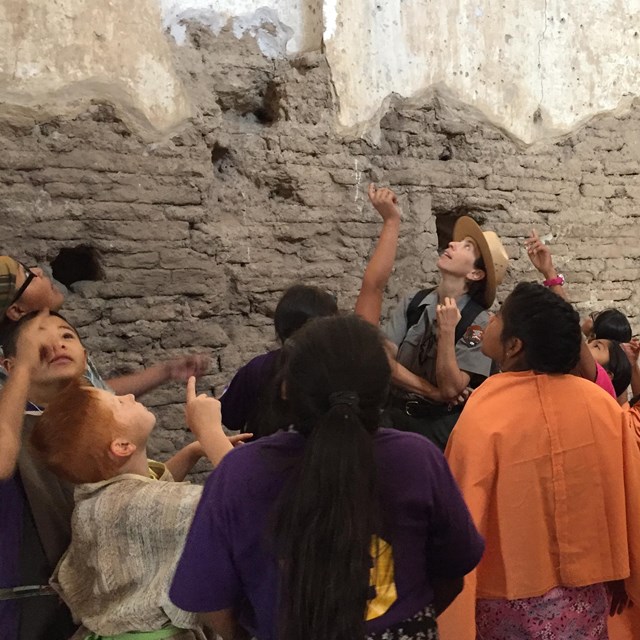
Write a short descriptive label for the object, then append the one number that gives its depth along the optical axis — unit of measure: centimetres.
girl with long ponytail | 127
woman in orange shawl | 204
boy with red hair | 166
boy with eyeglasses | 224
